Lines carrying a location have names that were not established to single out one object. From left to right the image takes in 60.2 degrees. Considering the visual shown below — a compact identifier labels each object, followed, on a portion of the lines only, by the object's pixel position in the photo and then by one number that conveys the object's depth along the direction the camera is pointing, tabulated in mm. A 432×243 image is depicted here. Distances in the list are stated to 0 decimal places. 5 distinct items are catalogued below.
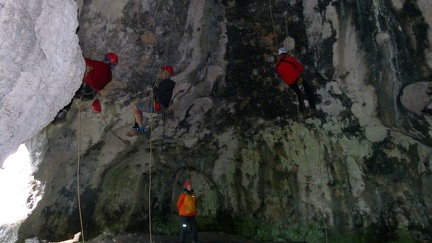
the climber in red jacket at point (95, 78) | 5563
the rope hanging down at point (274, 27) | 7391
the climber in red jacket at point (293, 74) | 6496
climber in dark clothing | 6473
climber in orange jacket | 7352
